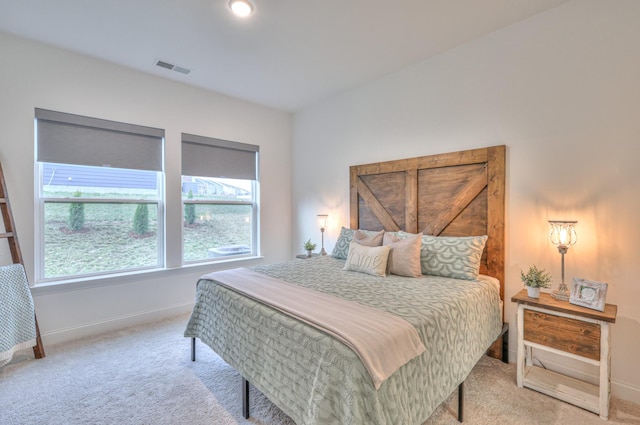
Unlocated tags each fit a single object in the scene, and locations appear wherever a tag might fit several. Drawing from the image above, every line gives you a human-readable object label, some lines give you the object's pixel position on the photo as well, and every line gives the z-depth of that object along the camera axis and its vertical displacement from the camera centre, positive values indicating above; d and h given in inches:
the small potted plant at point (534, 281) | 81.3 -20.9
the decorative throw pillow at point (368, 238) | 112.3 -11.9
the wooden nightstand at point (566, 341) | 70.3 -34.6
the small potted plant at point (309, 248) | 151.4 -20.8
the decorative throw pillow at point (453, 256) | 92.0 -15.9
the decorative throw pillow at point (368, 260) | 98.4 -18.1
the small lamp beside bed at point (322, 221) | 152.7 -6.7
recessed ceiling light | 83.4 +60.0
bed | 50.4 -24.4
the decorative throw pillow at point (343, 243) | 126.0 -15.6
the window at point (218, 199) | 145.6 +5.5
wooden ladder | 98.0 -8.2
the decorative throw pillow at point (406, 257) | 96.3 -16.8
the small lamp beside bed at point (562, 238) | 80.7 -8.4
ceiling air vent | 118.6 +60.5
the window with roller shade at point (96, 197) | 110.7 +5.1
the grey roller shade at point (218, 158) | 143.6 +27.1
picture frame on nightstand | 72.6 -22.1
